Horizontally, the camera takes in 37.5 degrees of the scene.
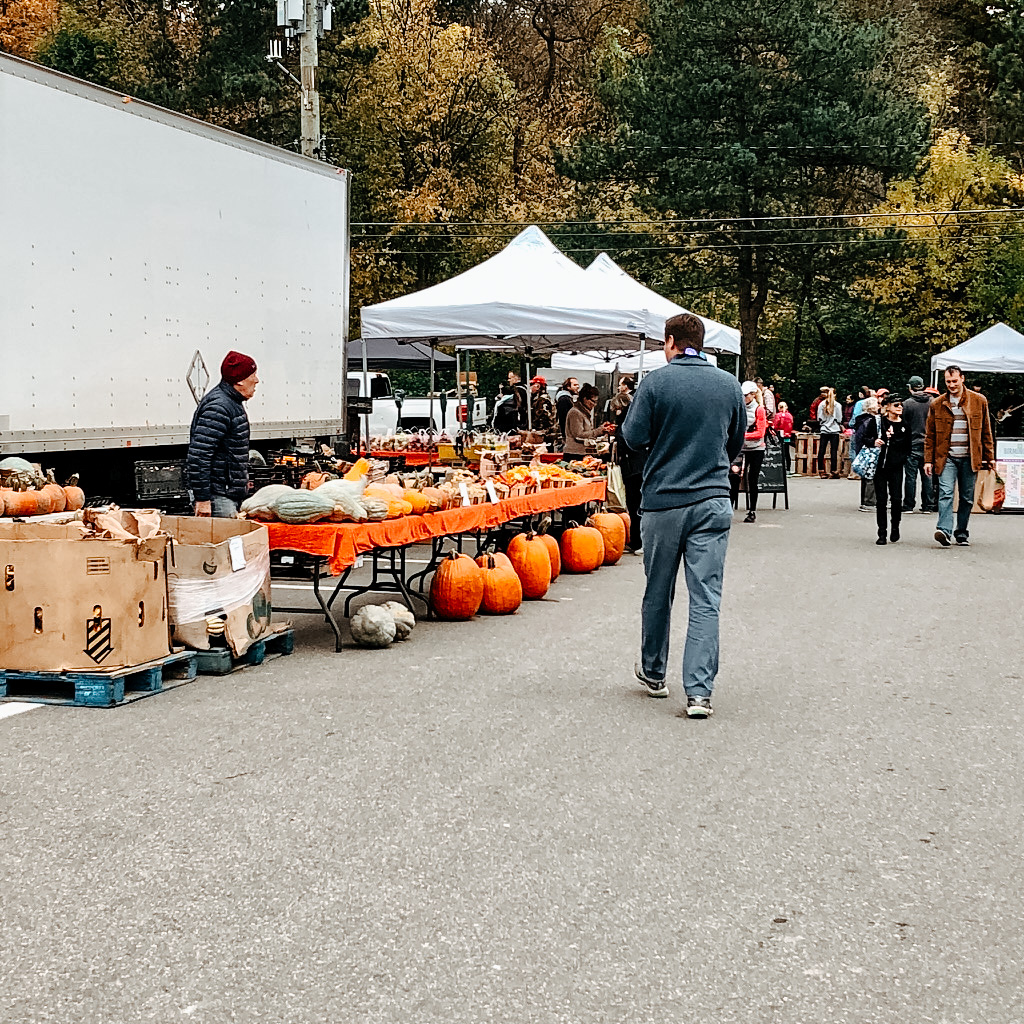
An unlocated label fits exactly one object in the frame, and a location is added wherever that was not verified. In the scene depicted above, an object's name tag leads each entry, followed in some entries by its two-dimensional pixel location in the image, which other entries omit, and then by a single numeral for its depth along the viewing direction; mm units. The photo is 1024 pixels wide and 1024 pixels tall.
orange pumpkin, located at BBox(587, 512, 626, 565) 15703
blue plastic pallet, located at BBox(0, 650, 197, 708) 7961
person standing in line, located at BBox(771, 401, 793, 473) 33112
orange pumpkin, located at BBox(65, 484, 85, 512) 11375
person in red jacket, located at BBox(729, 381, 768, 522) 21953
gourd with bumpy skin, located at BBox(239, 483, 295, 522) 9938
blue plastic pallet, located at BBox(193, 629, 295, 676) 8875
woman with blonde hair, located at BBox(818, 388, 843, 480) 35344
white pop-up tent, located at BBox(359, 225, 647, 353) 18281
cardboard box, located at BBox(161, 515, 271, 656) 8734
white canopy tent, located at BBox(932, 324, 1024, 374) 32125
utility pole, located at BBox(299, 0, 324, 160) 27391
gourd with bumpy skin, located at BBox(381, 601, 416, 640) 10383
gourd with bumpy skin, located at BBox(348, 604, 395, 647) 9953
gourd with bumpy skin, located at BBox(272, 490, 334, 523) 9805
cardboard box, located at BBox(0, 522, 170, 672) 8055
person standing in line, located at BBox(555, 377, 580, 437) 24406
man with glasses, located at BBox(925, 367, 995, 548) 17266
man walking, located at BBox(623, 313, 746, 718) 8125
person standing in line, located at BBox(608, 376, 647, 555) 15886
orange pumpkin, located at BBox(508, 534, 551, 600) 12650
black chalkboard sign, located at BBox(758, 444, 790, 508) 24500
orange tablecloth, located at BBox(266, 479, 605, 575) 9766
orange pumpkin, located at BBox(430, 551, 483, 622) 11383
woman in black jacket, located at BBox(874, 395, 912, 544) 17750
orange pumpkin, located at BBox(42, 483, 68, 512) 10844
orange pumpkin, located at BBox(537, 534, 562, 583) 13715
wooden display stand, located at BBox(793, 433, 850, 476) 36969
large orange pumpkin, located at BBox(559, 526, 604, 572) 14758
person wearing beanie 10258
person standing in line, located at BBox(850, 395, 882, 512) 22703
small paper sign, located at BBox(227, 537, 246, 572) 8884
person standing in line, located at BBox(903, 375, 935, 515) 20016
